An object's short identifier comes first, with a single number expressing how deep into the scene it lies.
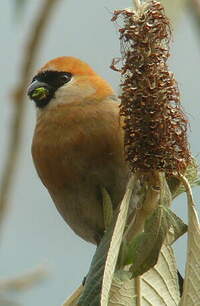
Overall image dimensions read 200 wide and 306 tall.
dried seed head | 4.86
